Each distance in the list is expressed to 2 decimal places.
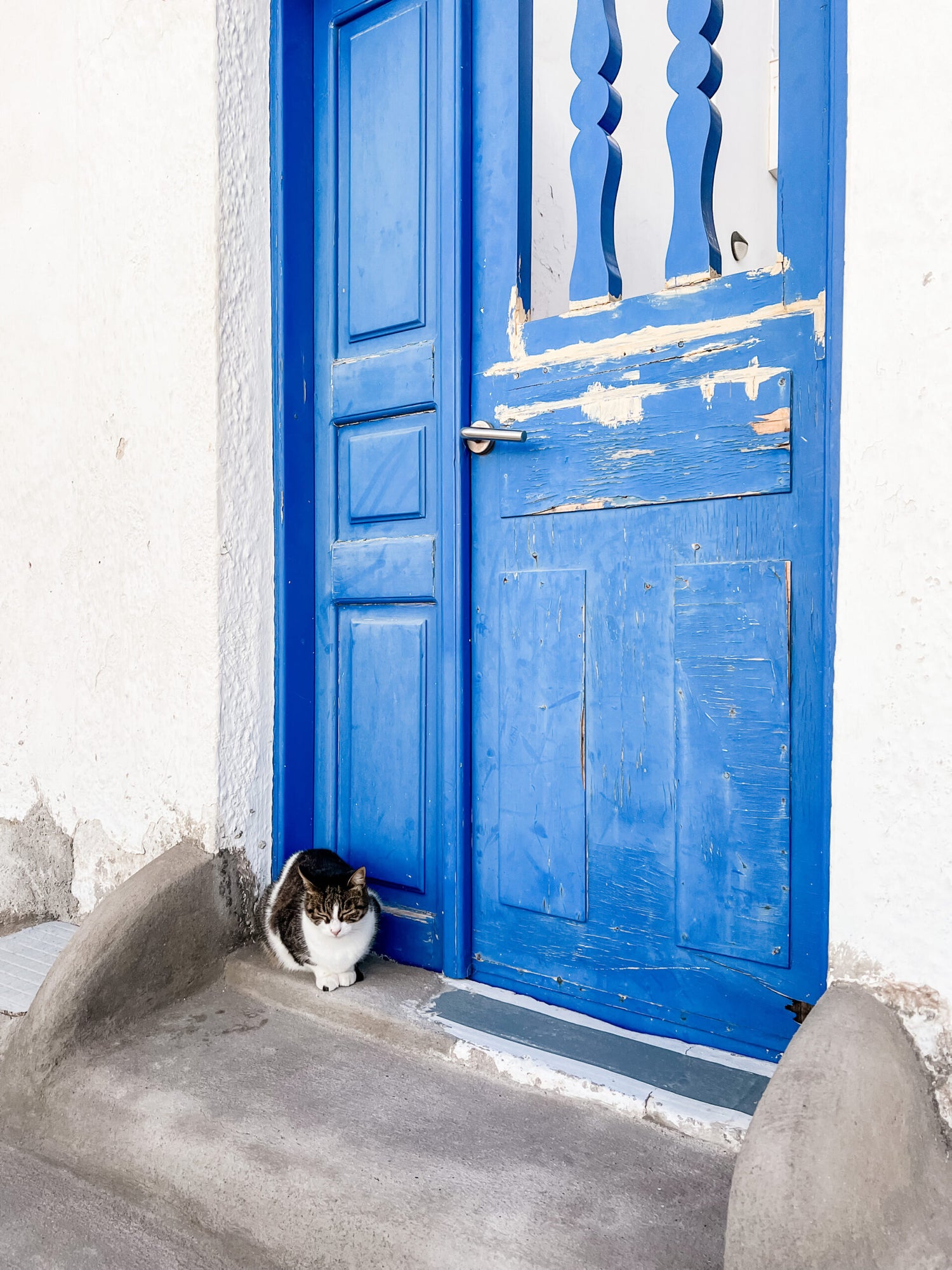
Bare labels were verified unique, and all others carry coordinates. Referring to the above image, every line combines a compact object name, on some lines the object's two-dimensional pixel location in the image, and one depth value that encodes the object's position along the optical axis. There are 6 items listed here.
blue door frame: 2.18
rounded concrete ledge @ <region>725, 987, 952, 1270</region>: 1.14
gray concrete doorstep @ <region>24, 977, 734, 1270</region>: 1.38
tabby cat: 2.08
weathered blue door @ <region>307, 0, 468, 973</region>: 2.21
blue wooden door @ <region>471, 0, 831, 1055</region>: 1.73
